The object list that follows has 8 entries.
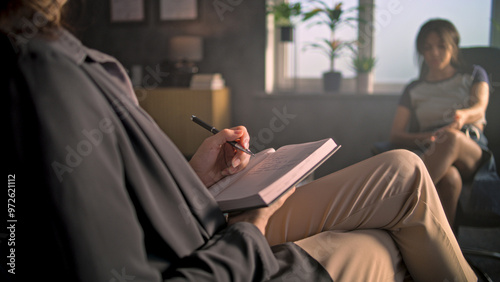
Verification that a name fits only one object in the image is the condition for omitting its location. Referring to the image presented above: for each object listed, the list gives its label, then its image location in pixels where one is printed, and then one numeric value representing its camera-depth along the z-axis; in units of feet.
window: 9.15
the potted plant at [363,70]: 9.26
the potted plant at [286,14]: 9.07
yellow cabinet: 9.24
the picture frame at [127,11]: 10.63
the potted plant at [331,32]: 8.89
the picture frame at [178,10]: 10.30
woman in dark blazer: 1.40
